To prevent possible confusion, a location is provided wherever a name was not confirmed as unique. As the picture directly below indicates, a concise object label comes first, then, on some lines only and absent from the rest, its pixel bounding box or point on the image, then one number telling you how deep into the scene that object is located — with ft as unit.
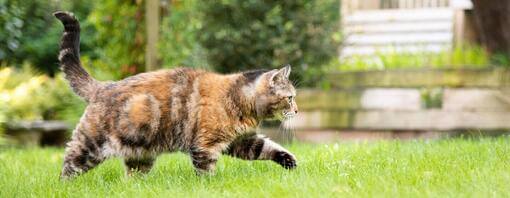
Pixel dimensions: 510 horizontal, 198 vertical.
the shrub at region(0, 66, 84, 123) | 38.88
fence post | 37.11
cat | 19.98
